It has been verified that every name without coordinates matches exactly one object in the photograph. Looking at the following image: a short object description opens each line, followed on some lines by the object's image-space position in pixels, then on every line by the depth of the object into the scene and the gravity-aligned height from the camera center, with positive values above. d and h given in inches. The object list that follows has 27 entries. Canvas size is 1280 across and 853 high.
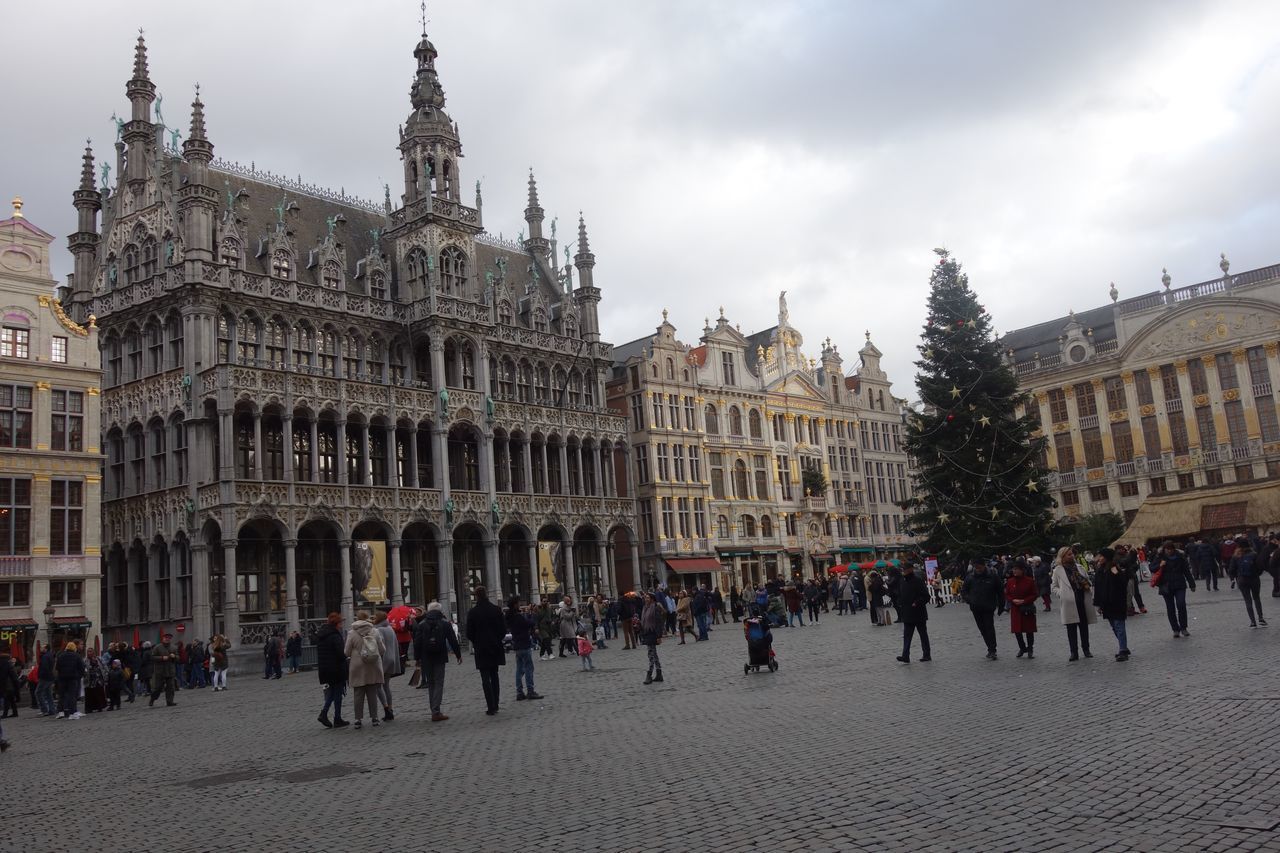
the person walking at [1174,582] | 778.2 -23.7
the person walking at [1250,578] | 804.6 -26.1
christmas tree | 1701.5 +191.6
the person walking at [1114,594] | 684.7 -25.5
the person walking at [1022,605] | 733.3 -28.9
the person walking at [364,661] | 659.4 -27.4
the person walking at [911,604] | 767.7 -23.5
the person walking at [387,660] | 692.7 -29.7
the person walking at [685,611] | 1395.7 -27.5
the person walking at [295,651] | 1540.4 -40.8
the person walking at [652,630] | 802.2 -28.3
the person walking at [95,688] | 1040.2 -46.8
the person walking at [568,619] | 1270.9 -23.9
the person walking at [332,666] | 680.4 -29.5
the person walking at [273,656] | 1432.1 -42.1
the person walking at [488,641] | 682.8 -22.1
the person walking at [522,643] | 736.3 -27.7
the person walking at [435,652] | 679.1 -25.7
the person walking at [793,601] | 1469.0 -28.1
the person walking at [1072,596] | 693.3 -24.3
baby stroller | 807.1 -45.2
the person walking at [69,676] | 935.7 -30.8
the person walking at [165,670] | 1064.8 -36.1
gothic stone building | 1742.1 +376.4
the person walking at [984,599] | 750.5 -23.7
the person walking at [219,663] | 1274.6 -40.6
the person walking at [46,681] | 998.4 -35.0
